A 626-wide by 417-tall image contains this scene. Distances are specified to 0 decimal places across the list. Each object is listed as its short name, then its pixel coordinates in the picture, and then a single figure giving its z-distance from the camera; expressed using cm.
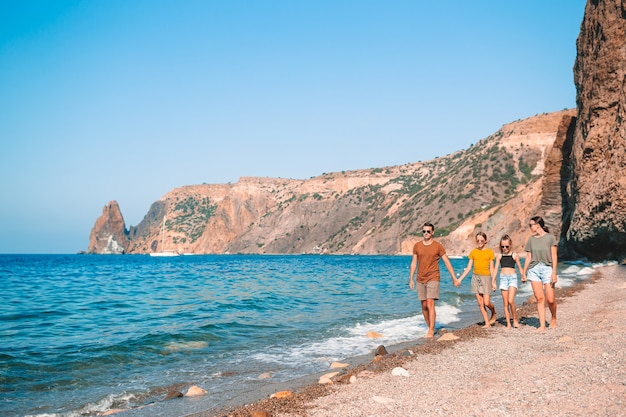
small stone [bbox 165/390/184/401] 733
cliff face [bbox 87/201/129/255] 19038
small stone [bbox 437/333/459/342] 966
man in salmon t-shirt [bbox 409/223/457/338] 1016
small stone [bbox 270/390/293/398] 637
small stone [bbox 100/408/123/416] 672
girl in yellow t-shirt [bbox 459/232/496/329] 1080
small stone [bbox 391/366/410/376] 691
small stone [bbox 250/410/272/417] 522
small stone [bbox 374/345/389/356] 938
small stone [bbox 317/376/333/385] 700
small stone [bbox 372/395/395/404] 548
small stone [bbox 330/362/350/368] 881
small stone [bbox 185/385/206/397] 744
